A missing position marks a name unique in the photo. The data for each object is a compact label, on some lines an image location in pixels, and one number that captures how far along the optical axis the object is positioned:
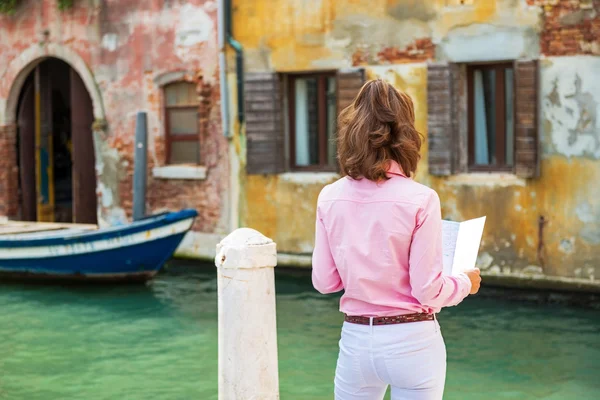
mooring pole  13.62
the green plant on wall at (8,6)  15.48
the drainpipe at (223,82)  13.16
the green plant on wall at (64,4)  14.90
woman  2.98
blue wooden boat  11.56
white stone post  4.18
